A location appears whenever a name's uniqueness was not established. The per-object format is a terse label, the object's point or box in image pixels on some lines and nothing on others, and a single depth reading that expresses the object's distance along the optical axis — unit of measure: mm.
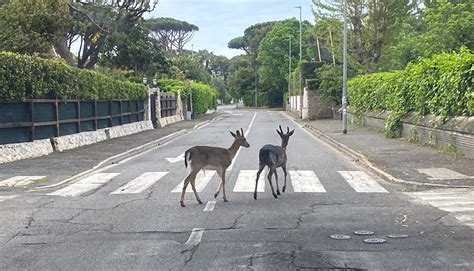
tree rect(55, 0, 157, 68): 41250
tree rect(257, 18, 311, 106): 99438
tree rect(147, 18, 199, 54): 104988
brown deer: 11039
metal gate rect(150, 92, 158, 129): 43084
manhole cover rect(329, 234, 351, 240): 8289
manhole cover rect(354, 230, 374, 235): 8600
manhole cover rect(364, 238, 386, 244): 8039
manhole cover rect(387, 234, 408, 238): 8383
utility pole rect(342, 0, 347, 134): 32219
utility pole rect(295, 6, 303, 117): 56872
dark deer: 11719
